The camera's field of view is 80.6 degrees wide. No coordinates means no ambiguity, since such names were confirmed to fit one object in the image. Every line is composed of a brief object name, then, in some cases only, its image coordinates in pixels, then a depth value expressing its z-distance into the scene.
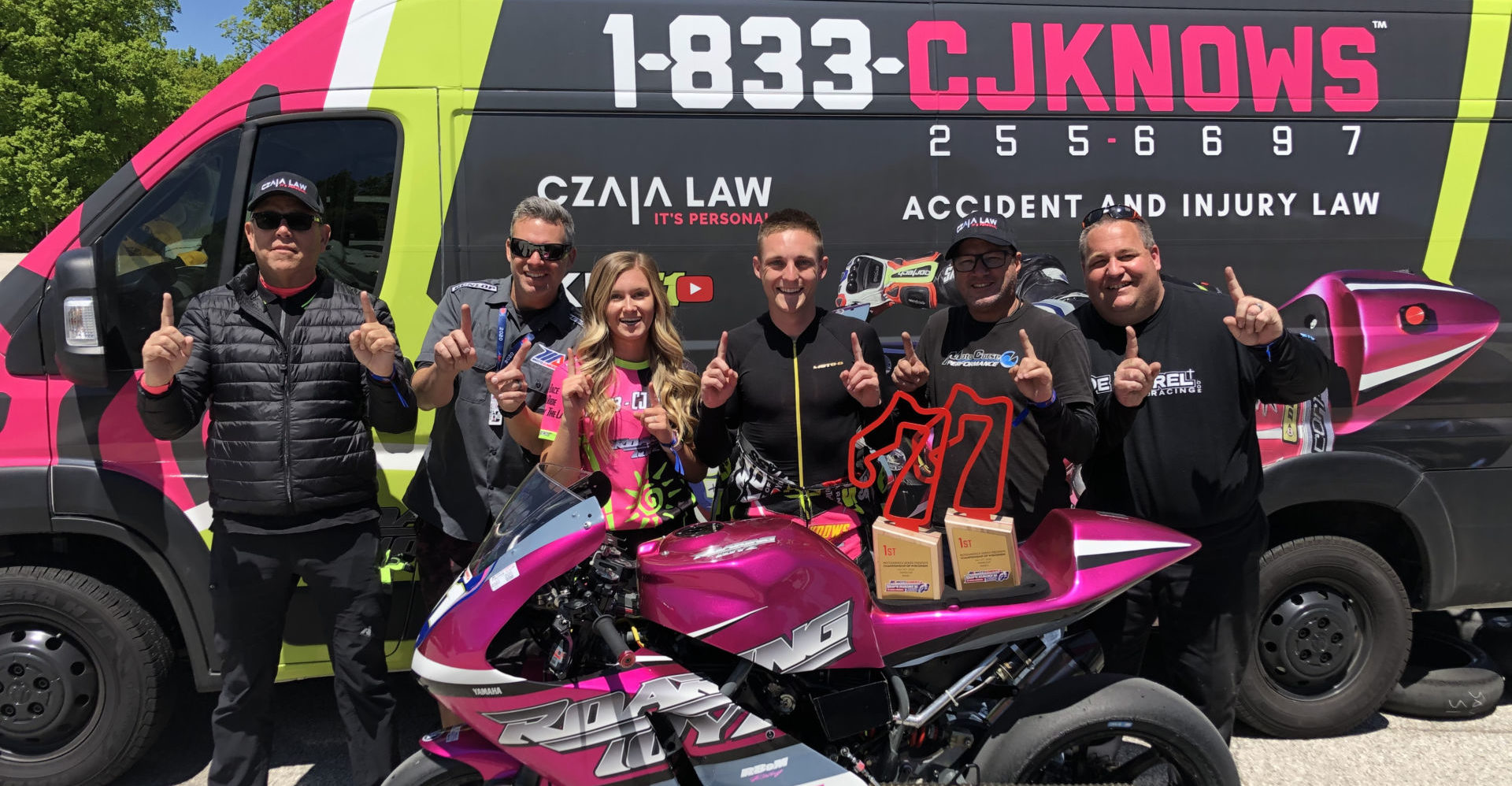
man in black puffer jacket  2.59
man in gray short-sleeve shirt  2.76
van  3.03
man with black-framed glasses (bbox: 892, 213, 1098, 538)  2.43
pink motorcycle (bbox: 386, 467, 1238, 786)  2.01
